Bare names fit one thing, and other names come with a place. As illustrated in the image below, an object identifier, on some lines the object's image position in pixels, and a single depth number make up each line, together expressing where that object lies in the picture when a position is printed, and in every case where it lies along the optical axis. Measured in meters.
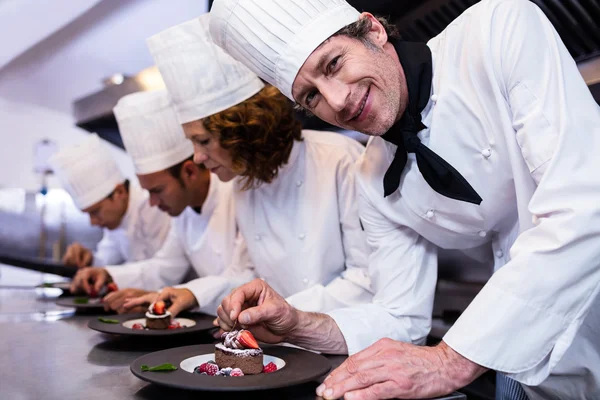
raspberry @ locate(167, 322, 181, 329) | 1.77
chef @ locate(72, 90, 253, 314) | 2.62
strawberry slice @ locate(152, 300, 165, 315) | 1.77
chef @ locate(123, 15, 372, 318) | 2.02
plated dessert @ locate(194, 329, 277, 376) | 1.15
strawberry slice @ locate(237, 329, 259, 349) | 1.19
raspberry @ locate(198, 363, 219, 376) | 1.15
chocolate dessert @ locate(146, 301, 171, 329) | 1.74
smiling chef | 1.06
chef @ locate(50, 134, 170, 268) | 3.67
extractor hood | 1.63
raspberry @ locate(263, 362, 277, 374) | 1.20
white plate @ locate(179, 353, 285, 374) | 1.20
